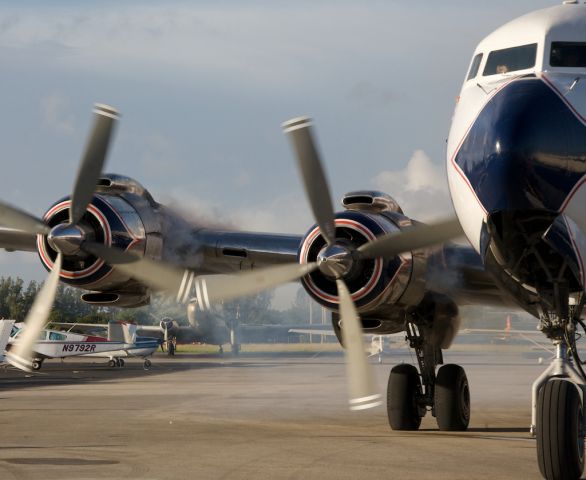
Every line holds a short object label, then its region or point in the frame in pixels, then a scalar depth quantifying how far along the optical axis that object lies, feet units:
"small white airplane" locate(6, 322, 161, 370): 322.55
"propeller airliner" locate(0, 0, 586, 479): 58.08
